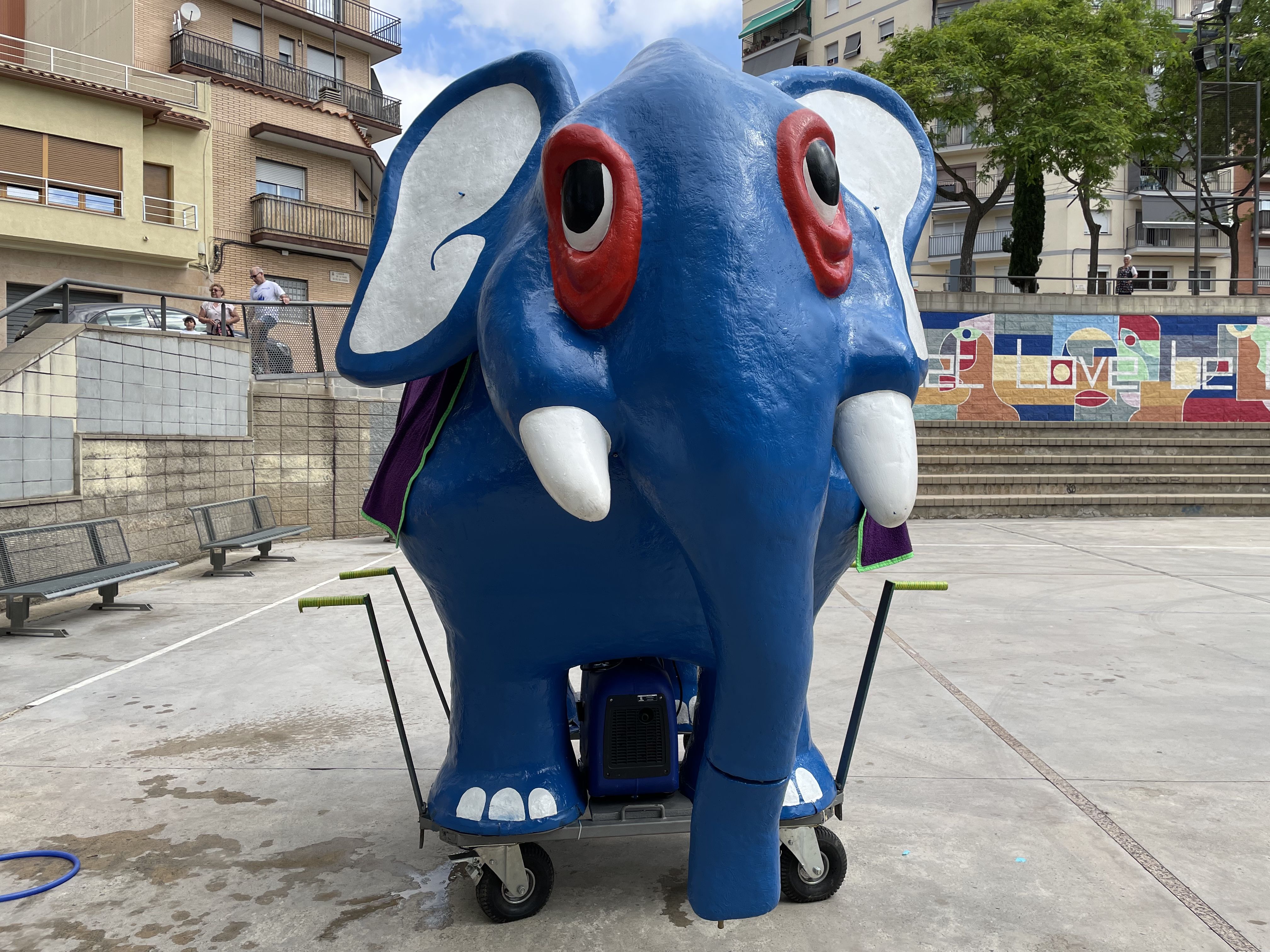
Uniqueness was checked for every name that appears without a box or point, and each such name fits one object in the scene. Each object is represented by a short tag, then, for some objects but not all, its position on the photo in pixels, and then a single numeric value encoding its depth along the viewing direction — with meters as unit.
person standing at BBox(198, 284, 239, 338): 11.10
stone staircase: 15.68
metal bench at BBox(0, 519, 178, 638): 6.34
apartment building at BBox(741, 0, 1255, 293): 37.50
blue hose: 2.72
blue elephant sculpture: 1.63
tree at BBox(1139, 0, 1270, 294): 23.75
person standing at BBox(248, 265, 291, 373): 11.57
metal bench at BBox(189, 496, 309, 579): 9.22
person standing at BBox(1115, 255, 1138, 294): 19.56
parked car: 11.52
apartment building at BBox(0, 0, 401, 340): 19.89
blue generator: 2.60
